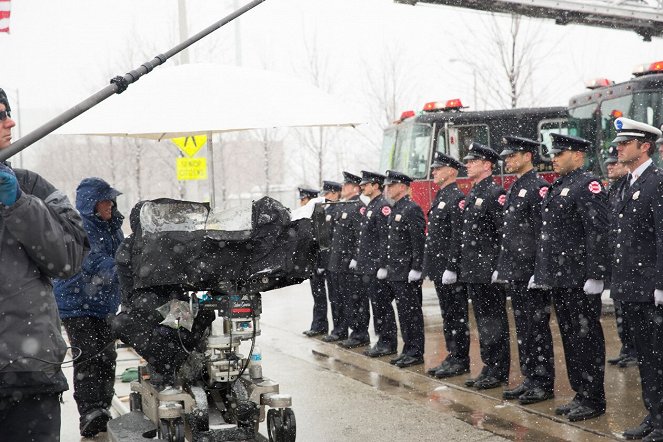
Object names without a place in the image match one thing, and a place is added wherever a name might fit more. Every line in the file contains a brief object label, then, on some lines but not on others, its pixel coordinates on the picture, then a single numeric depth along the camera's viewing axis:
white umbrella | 6.16
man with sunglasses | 3.46
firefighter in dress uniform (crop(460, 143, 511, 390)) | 8.18
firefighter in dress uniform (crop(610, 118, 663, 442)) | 5.94
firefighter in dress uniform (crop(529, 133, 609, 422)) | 6.77
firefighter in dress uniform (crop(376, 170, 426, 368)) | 9.56
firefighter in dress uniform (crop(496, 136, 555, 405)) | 7.48
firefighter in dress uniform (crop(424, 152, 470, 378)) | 8.77
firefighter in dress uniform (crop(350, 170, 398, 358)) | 10.29
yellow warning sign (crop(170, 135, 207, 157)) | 13.58
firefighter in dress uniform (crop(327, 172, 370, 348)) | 11.17
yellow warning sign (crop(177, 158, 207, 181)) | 14.98
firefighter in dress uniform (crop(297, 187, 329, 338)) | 12.19
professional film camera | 5.72
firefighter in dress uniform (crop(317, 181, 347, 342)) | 11.69
